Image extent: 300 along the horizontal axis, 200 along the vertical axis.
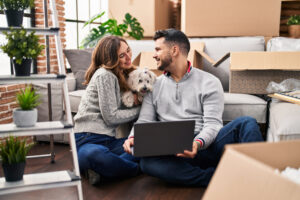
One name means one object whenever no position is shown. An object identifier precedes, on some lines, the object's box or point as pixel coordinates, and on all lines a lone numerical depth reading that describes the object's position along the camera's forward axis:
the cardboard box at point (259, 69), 2.20
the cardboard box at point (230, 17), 3.22
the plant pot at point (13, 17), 1.75
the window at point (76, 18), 4.37
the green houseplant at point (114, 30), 3.81
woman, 2.04
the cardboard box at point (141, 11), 3.98
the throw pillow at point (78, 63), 3.10
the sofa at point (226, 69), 2.35
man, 1.96
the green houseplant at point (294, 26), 3.90
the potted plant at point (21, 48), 1.64
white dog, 2.12
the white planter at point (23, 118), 1.65
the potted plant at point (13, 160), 1.64
